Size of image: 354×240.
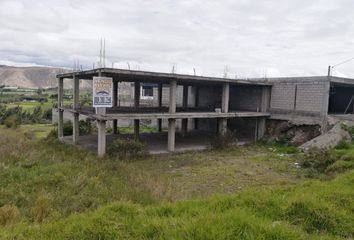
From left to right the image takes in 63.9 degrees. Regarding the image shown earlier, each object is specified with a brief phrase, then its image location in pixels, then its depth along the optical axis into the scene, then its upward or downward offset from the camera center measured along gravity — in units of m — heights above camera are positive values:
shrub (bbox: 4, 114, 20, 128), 29.64 -3.28
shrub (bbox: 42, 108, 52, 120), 38.62 -3.12
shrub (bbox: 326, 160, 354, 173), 10.74 -2.46
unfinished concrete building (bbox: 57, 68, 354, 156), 15.92 -0.57
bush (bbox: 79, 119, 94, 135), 22.20 -2.68
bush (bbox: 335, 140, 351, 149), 14.85 -2.20
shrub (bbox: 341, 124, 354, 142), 16.64 -1.53
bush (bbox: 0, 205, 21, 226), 5.70 -2.61
